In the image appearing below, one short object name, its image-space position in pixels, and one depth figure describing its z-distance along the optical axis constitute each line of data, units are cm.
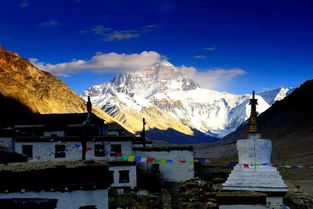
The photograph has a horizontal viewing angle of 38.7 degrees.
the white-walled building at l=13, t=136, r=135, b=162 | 3922
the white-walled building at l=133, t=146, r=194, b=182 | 4219
